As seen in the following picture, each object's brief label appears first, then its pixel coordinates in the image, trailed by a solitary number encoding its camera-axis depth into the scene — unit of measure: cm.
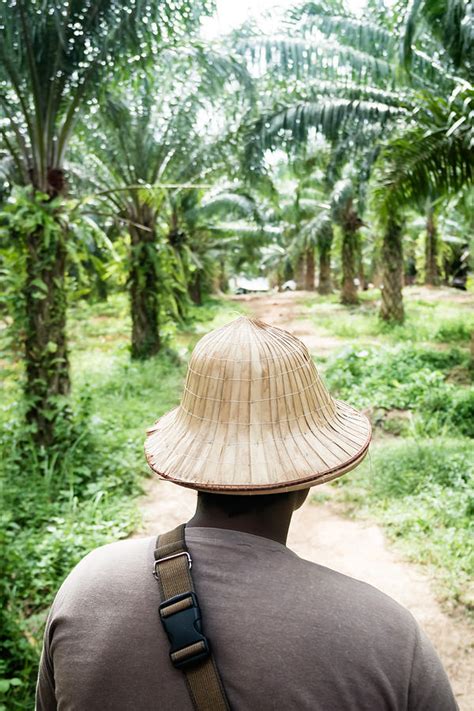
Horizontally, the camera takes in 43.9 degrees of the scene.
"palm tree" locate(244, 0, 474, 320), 622
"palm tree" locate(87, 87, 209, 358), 920
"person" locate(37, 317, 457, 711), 105
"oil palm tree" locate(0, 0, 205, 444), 519
